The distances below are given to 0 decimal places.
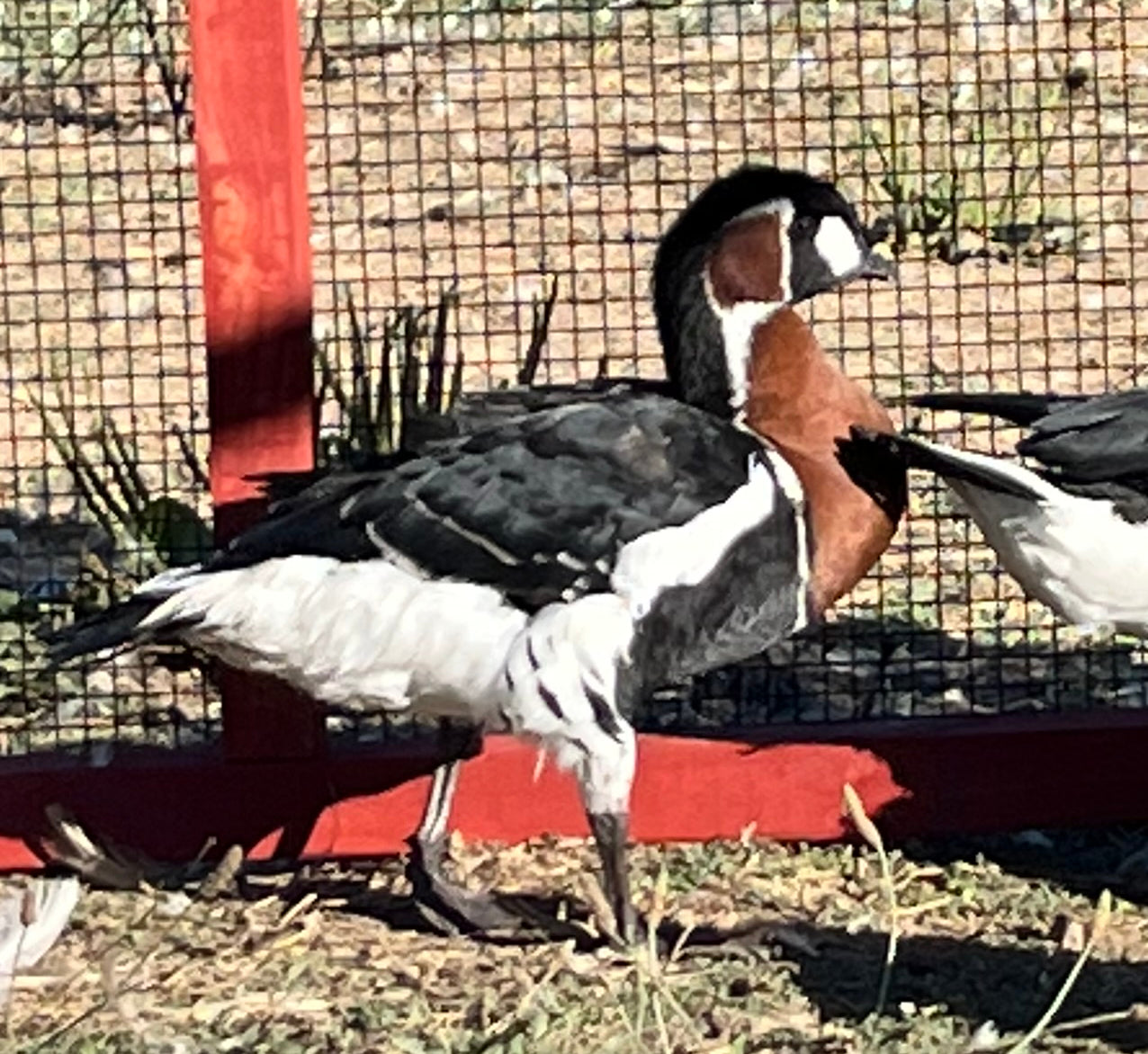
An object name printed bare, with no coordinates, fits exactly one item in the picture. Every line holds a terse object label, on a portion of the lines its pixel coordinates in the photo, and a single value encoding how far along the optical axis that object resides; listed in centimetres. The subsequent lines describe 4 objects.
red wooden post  532
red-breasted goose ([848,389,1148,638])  504
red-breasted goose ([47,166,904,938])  502
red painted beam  569
